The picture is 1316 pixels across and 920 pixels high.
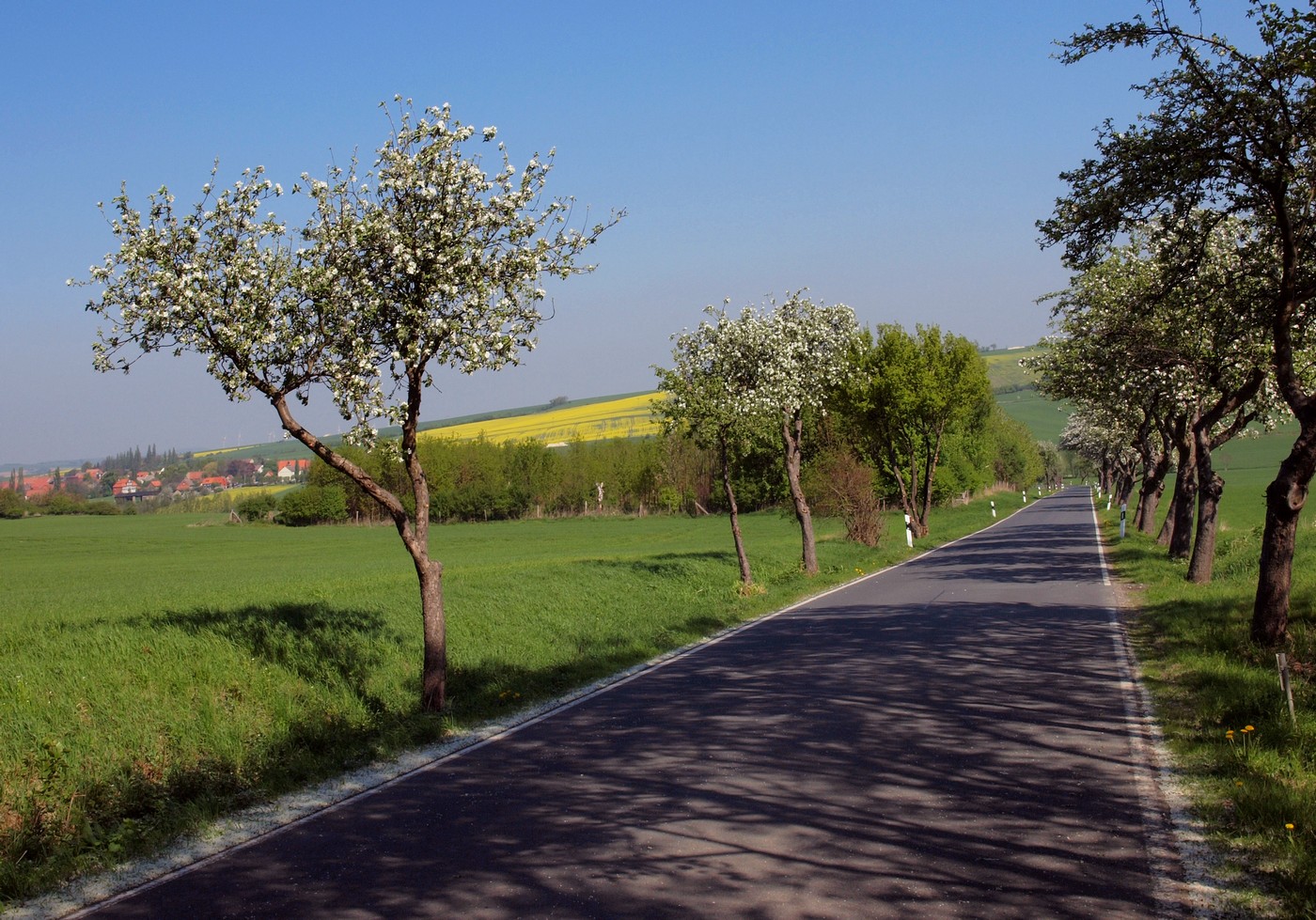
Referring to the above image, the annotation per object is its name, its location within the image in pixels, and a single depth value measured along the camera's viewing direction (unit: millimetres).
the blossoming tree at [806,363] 28555
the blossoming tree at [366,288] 10039
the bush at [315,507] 97625
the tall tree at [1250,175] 11430
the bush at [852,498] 38500
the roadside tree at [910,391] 46219
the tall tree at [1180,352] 14344
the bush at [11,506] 100250
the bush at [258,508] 101250
